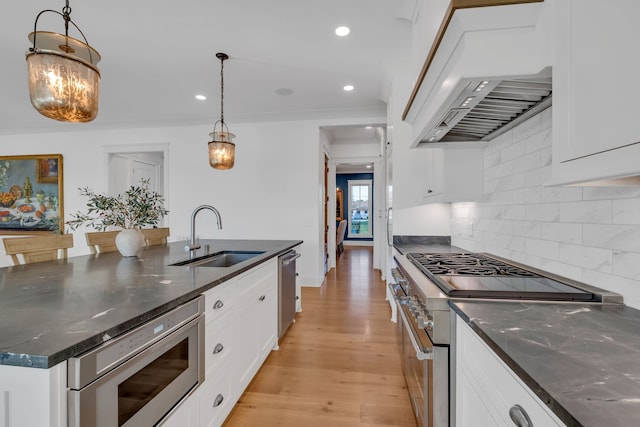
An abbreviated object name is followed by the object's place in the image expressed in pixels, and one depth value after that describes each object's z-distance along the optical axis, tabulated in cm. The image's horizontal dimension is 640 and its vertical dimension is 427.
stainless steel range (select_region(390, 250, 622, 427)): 113
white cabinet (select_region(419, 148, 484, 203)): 218
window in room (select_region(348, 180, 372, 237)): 1062
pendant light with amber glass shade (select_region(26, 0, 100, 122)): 142
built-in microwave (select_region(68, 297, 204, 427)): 76
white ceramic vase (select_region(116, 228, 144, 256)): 208
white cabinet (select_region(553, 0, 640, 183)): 65
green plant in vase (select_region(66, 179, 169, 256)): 207
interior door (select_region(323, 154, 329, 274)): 570
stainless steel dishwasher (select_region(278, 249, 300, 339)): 259
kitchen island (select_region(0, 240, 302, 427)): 70
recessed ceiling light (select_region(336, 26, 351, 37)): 256
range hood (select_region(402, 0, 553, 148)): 100
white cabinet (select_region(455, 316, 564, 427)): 65
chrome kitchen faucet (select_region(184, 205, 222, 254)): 237
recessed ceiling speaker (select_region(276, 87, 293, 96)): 381
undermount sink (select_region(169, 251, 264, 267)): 227
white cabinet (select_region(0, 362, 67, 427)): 70
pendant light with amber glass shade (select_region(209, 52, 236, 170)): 291
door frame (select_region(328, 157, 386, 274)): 595
